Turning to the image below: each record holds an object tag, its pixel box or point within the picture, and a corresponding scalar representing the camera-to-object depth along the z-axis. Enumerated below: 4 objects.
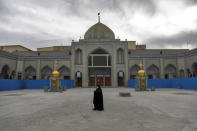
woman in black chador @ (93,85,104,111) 7.11
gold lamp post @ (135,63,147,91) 20.69
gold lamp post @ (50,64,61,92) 19.58
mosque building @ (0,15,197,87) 31.06
